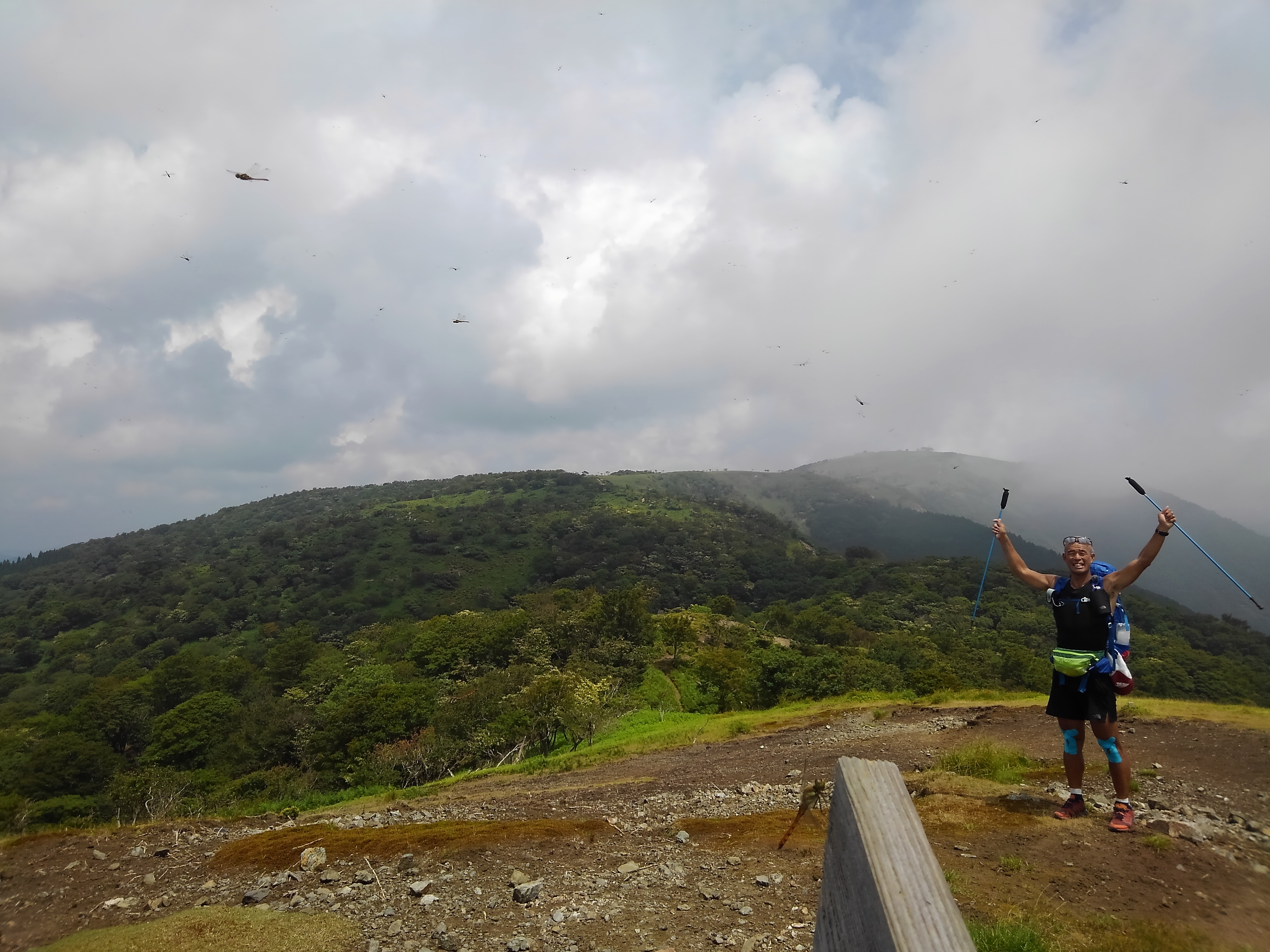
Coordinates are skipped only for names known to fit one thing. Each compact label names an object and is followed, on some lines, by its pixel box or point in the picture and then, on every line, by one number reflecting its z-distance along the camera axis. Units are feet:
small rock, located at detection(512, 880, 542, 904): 19.77
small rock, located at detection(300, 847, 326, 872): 23.18
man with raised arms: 18.31
